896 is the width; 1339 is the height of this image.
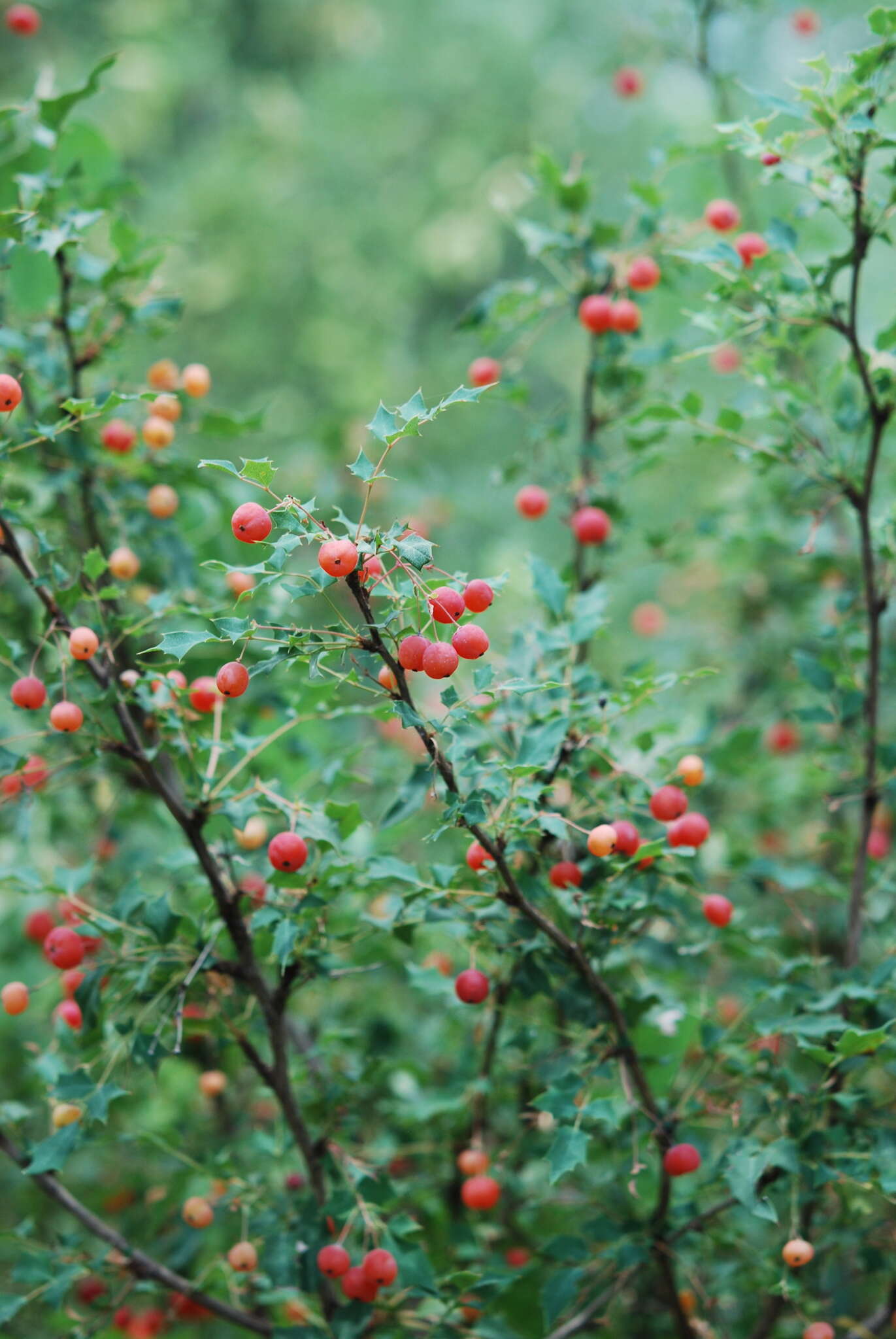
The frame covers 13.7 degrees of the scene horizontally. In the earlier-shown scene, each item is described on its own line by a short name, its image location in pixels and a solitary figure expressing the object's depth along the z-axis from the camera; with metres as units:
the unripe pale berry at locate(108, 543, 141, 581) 0.90
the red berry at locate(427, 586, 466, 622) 0.79
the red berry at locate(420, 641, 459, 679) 0.78
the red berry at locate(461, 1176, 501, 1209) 0.87
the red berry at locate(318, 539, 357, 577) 0.77
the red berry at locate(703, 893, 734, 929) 0.87
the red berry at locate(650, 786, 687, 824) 0.84
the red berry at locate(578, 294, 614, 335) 0.92
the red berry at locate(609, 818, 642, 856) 0.84
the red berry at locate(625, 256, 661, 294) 0.93
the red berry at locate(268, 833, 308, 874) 0.82
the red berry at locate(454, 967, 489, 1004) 0.84
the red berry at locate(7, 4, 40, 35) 1.02
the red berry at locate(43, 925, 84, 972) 0.84
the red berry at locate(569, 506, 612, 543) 0.94
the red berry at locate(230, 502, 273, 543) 0.79
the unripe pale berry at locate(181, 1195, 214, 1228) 0.87
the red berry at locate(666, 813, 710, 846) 0.84
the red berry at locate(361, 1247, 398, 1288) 0.83
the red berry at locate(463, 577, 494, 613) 0.79
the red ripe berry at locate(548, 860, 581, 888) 0.85
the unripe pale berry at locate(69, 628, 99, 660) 0.83
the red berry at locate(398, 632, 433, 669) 0.79
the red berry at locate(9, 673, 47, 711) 0.83
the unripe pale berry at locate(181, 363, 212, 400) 0.92
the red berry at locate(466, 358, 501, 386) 0.95
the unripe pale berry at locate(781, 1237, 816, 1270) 0.83
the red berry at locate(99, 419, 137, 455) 0.92
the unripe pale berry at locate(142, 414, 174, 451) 0.91
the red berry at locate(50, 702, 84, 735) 0.83
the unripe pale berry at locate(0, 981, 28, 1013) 0.85
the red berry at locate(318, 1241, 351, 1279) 0.84
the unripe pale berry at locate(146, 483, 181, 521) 0.92
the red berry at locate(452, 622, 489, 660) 0.79
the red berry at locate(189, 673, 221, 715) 0.87
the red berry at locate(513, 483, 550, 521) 0.94
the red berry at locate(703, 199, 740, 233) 0.92
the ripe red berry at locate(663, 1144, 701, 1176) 0.84
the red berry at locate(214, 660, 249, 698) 0.79
